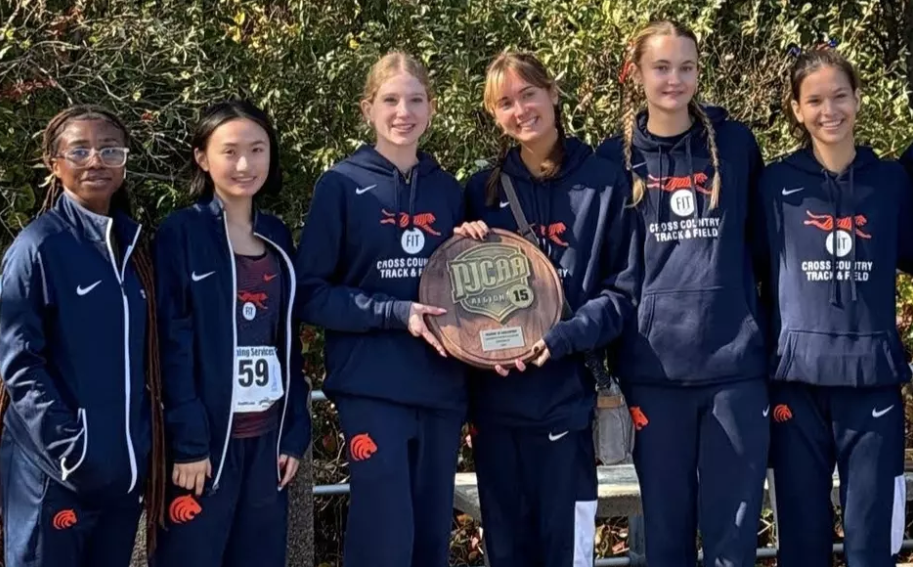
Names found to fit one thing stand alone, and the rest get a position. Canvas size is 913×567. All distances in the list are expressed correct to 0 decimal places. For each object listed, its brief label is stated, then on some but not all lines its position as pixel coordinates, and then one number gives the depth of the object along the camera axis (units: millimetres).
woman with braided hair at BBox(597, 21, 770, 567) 4039
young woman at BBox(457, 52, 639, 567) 4055
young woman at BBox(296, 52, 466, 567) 3918
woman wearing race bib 3719
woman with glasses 3436
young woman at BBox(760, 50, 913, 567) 4023
